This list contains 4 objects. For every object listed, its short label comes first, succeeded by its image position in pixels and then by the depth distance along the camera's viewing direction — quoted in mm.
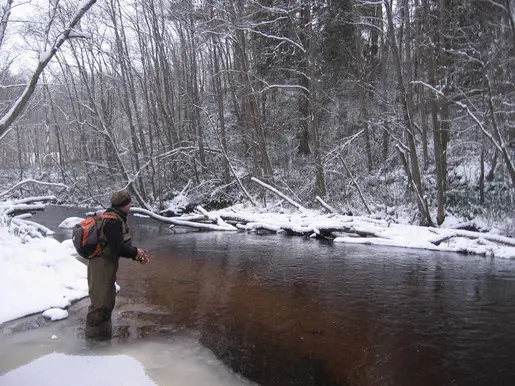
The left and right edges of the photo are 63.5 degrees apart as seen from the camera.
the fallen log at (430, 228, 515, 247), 10805
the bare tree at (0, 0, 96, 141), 9836
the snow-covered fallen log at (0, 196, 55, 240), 10266
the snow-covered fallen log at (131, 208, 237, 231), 16955
